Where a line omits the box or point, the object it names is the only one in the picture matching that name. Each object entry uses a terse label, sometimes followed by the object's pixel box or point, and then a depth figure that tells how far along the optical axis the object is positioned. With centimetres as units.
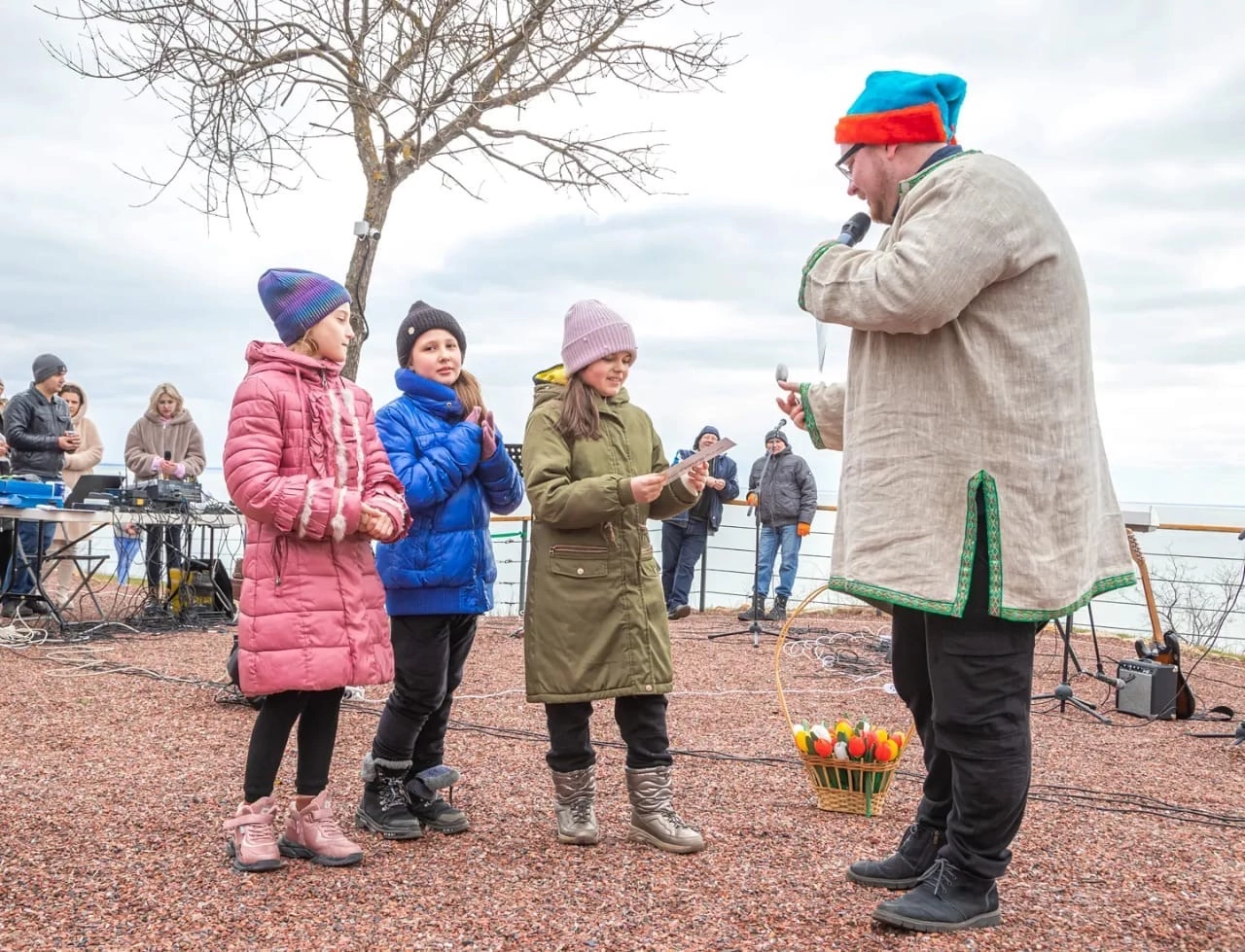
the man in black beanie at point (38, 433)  839
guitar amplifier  585
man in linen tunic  221
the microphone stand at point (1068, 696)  577
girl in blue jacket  323
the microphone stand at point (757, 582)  884
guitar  588
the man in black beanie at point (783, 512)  1028
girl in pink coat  277
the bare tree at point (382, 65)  599
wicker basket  353
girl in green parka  299
